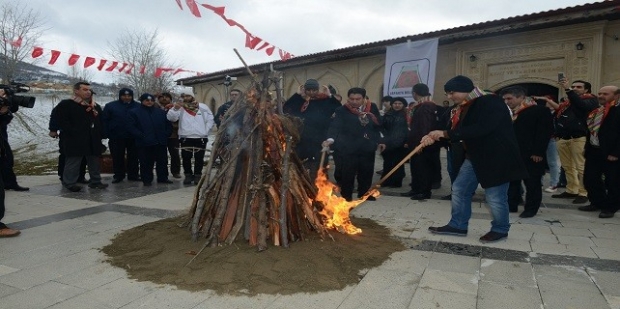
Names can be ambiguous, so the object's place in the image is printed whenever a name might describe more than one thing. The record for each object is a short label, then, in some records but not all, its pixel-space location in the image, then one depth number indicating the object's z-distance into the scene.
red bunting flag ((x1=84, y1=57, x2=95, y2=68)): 14.20
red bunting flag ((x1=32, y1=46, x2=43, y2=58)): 12.41
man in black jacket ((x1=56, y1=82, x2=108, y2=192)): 7.44
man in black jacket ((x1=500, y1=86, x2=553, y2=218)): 5.65
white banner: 11.99
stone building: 9.95
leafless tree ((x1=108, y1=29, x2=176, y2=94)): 35.16
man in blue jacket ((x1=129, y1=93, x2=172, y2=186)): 8.38
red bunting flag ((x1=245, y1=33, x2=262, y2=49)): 10.26
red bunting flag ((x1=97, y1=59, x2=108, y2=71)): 14.89
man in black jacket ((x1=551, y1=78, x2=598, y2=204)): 6.54
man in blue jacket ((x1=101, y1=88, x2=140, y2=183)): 8.46
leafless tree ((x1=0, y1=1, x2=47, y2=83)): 21.11
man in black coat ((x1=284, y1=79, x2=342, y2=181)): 6.96
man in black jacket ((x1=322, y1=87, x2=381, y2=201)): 6.58
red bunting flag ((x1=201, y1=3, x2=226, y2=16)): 6.67
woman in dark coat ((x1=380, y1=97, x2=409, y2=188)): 7.73
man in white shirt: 8.39
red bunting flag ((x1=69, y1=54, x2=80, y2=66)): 13.61
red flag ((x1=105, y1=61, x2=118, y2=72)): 14.98
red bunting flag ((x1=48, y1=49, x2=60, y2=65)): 13.17
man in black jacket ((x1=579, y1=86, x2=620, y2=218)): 5.62
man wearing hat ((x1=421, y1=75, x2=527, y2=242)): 4.21
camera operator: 4.57
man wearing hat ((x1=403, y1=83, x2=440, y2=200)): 7.05
